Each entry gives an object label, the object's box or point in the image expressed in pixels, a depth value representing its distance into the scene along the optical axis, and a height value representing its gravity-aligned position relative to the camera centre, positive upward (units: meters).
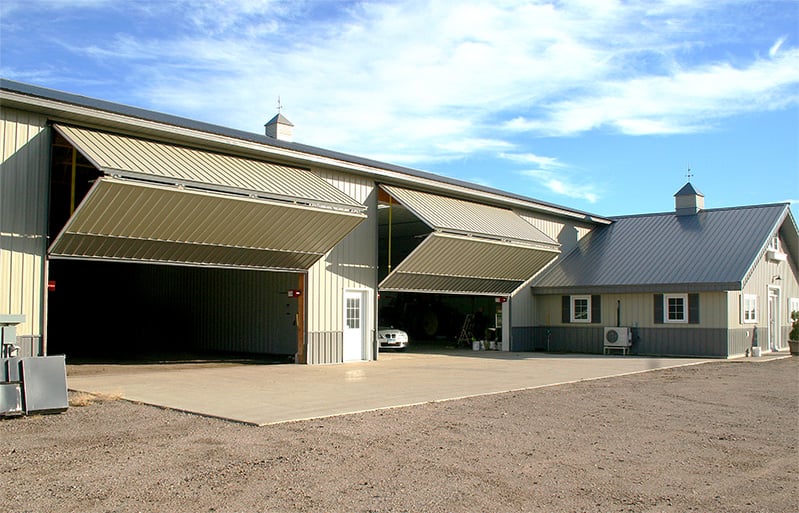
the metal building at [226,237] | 14.18 +1.28
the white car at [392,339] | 26.69 -1.73
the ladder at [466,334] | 29.59 -1.73
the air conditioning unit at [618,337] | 24.67 -1.54
